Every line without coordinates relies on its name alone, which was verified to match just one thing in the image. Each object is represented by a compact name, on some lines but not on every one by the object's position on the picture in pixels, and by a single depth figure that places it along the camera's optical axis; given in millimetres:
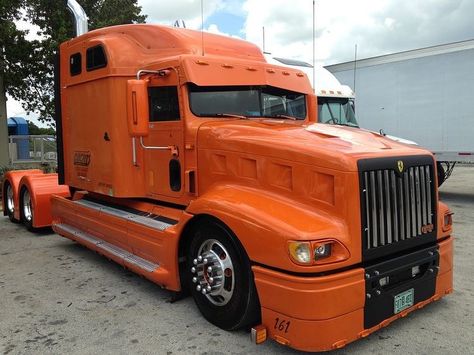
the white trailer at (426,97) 11430
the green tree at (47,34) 15308
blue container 24250
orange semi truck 3393
